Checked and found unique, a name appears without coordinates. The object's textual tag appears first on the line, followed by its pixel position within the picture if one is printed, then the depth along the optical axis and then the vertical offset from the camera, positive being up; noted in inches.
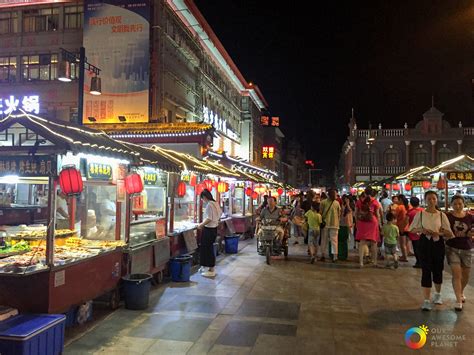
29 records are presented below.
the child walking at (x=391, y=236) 453.7 -41.1
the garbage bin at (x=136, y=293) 288.5 -68.5
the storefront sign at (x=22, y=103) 706.2 +160.6
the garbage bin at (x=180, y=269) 378.0 -66.7
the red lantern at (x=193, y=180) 509.4 +19.9
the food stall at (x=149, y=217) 334.0 -20.1
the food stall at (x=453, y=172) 526.0 +37.3
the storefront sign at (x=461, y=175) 522.0 +30.8
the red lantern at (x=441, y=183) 569.9 +22.3
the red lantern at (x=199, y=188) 542.9 +11.2
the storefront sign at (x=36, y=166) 233.3 +16.3
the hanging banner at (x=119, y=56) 761.6 +259.7
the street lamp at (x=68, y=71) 511.2 +154.9
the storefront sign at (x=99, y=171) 296.0 +18.0
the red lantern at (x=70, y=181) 230.4 +8.0
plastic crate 171.5 -60.5
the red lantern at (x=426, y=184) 691.4 +25.2
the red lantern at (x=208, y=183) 550.2 +17.8
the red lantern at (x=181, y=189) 450.5 +8.0
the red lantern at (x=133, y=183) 329.1 +10.2
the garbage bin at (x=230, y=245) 564.1 -65.8
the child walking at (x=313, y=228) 476.1 -35.4
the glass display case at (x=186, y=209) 511.8 -17.3
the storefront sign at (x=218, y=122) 1088.0 +217.8
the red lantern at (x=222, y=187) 629.9 +15.1
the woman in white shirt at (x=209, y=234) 406.6 -37.1
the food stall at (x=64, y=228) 223.0 -26.2
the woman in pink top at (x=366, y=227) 450.6 -31.9
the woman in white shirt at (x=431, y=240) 282.8 -28.2
